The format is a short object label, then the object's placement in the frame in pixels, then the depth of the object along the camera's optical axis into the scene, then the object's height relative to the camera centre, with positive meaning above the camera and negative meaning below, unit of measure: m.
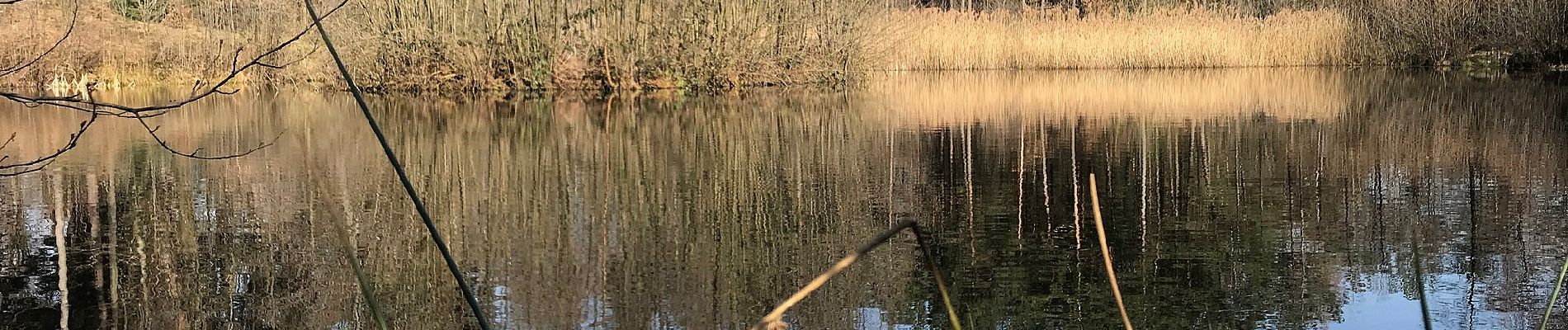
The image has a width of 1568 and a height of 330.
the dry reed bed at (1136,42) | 28.30 +1.35
